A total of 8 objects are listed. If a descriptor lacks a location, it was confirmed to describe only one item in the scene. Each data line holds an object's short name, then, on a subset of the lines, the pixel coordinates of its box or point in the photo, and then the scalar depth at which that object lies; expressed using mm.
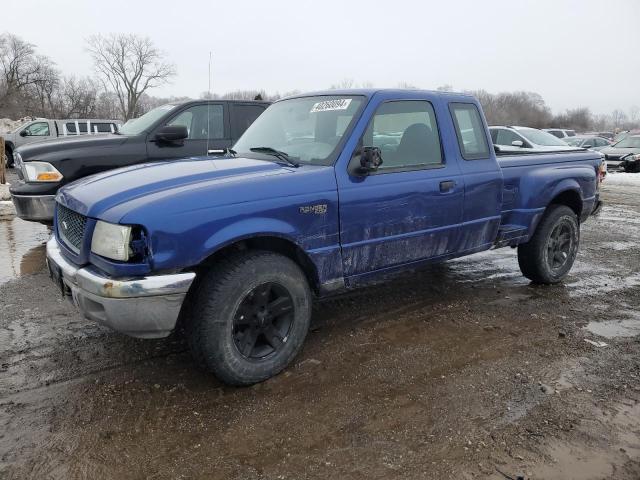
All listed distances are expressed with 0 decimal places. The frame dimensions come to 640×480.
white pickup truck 17250
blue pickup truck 2836
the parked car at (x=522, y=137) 12961
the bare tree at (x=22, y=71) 56250
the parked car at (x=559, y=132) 27219
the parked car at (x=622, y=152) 19609
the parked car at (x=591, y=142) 23331
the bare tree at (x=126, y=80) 59375
